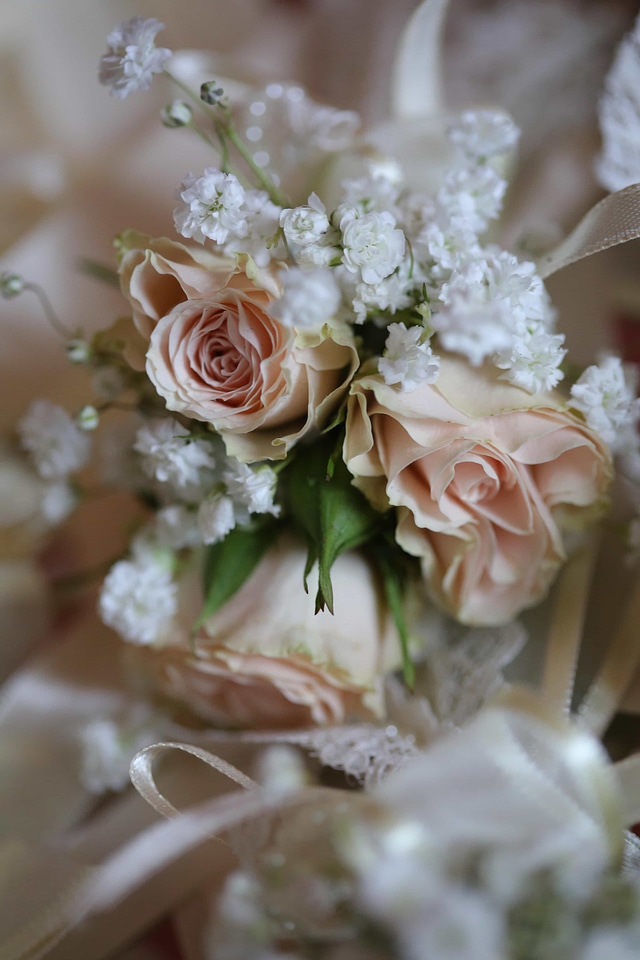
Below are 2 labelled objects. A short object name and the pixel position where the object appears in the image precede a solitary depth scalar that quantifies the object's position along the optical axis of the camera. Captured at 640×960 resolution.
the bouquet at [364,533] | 0.25
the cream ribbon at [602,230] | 0.27
